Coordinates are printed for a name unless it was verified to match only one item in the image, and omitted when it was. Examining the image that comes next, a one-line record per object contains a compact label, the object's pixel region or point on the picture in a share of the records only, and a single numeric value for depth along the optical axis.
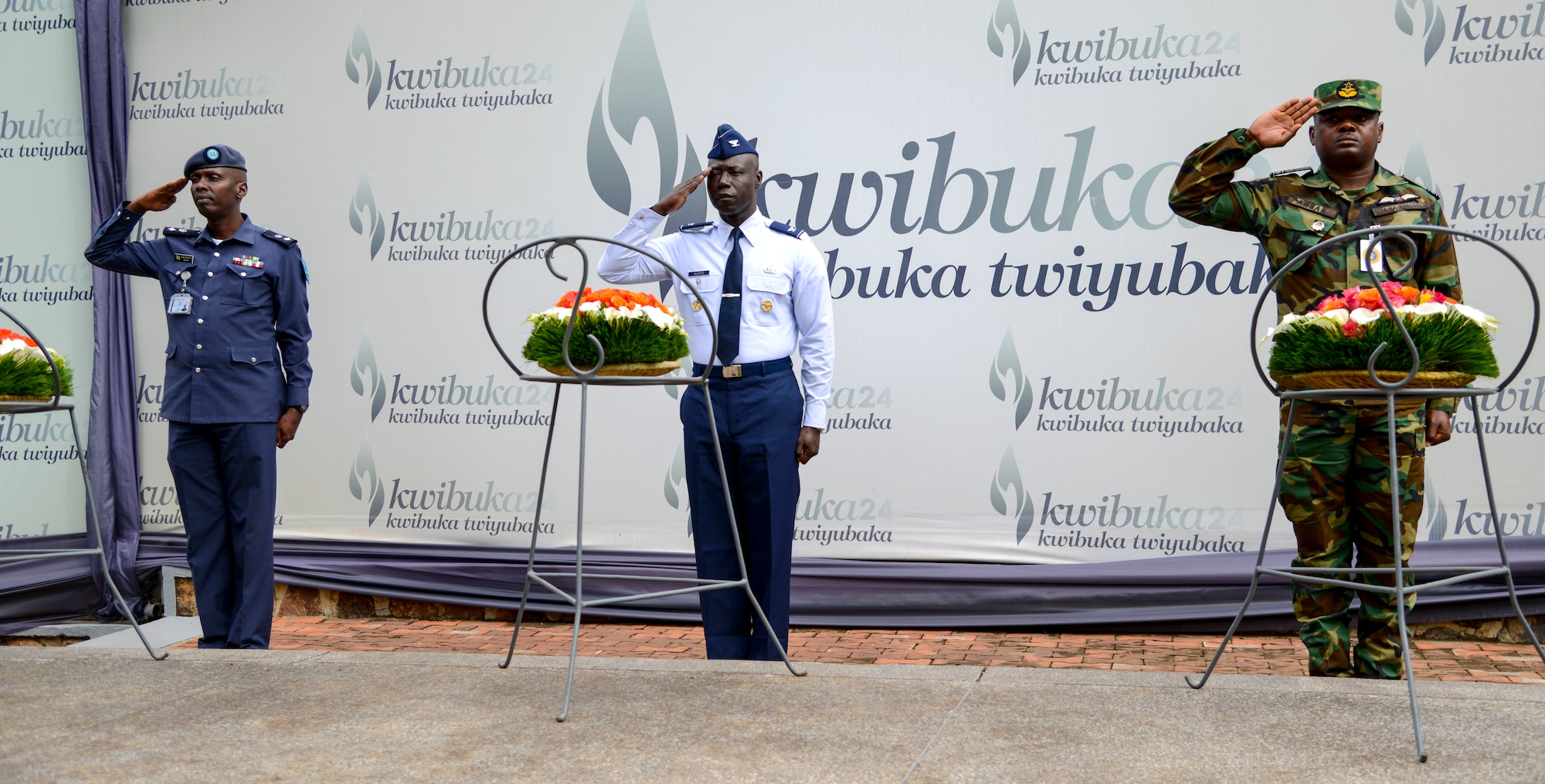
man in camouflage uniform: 3.30
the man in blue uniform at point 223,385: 4.12
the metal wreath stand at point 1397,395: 2.29
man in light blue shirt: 3.83
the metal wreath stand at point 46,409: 3.15
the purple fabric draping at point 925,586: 4.74
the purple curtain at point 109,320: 5.56
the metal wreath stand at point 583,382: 2.61
